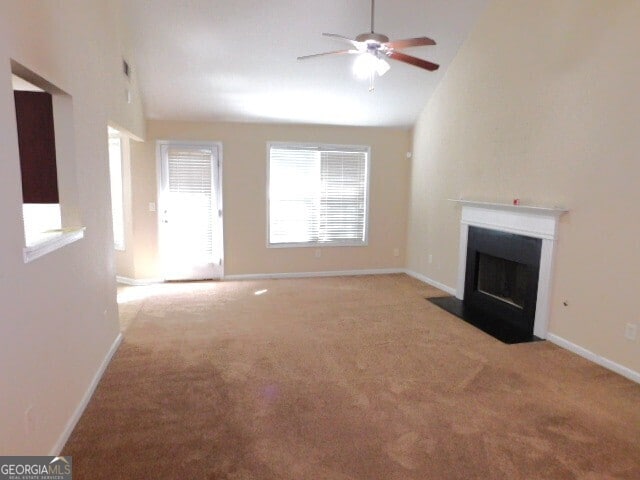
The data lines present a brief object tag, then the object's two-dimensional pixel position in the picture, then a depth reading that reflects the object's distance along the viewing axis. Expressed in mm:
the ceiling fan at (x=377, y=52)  3135
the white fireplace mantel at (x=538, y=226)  3975
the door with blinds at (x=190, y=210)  6035
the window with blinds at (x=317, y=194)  6496
